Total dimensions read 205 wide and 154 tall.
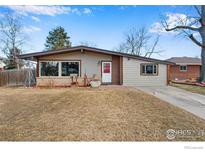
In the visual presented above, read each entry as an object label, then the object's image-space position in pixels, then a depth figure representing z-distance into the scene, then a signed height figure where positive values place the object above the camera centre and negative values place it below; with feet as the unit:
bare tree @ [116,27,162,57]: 73.92 +17.47
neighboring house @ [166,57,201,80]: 62.25 +1.79
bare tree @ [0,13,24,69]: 51.76 +16.13
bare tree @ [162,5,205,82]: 41.08 +14.81
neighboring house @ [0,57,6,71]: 66.99 +5.69
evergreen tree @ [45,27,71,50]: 80.39 +21.32
